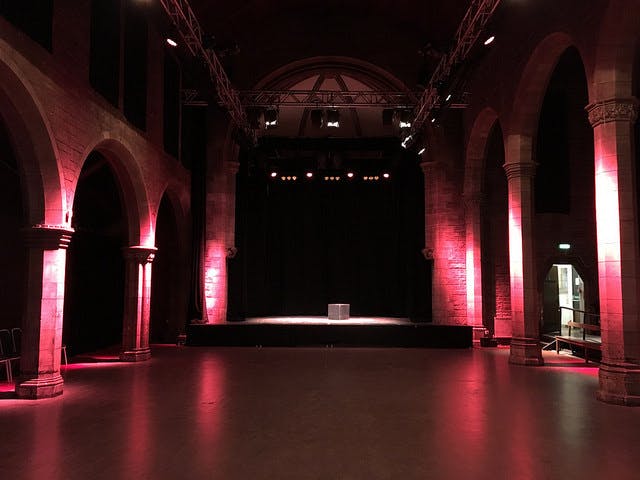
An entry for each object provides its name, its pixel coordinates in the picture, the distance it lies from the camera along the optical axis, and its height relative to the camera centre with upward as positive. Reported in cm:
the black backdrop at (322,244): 1672 +155
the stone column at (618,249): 642 +53
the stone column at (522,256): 960 +65
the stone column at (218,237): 1351 +143
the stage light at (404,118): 1266 +442
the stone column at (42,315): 660 -38
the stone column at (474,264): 1270 +64
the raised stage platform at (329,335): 1227 -117
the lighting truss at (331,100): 1193 +483
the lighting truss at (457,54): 830 +461
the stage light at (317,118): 1230 +430
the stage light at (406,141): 1318 +404
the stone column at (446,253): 1333 +98
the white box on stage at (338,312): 1415 -68
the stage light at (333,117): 1209 +426
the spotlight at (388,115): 1294 +459
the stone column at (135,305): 995 -35
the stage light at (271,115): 1258 +446
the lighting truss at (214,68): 835 +452
